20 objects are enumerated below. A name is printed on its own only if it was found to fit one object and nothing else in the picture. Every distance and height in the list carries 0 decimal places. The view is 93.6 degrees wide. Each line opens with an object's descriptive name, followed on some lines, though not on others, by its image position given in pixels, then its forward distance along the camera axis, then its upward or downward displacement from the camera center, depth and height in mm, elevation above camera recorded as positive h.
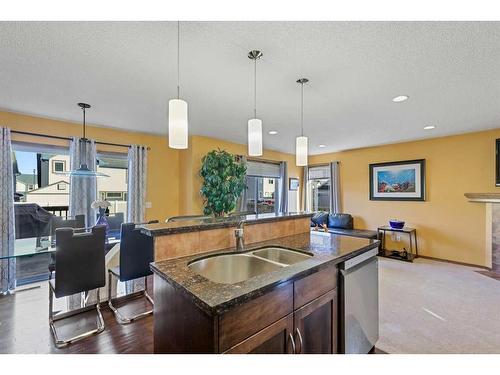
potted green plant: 4332 +121
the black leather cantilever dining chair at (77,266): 2152 -746
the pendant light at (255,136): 2074 +470
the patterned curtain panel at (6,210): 3105 -285
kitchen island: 969 -559
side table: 4730 -1317
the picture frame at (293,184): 6703 +135
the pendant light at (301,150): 2459 +407
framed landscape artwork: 4855 +178
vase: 3010 -406
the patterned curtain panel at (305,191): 6996 -72
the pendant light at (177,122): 1634 +467
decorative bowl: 4828 -735
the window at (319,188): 6566 +17
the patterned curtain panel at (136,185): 4168 +64
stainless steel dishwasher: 1591 -843
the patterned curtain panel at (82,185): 3650 +57
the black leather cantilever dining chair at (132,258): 2498 -764
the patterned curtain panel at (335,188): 6148 +16
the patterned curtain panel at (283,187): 6273 +43
